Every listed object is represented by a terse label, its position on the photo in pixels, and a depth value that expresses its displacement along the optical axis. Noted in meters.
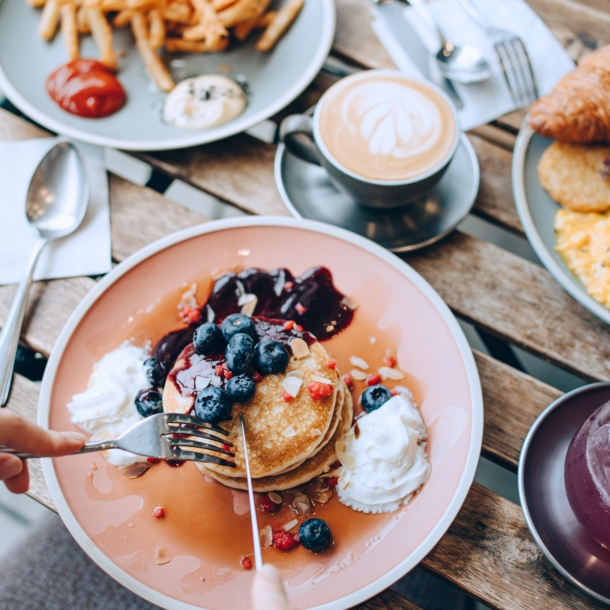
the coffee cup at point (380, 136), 0.63
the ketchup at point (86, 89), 0.70
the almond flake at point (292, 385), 0.59
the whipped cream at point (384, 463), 0.58
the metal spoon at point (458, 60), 0.72
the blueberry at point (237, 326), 0.59
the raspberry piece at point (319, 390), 0.59
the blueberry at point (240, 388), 0.58
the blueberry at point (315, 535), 0.57
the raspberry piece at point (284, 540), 0.57
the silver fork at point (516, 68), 0.71
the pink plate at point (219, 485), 0.56
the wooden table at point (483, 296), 0.58
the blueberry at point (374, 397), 0.60
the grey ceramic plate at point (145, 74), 0.69
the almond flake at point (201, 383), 0.59
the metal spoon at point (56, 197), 0.67
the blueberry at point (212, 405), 0.57
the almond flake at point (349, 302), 0.64
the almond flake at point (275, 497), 0.59
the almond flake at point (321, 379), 0.59
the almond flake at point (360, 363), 0.62
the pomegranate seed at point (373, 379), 0.62
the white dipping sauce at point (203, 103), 0.71
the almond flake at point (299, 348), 0.60
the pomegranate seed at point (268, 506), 0.59
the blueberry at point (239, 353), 0.58
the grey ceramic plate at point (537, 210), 0.62
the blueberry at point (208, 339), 0.60
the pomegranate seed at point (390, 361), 0.62
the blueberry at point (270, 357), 0.59
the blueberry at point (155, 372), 0.61
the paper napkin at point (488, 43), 0.71
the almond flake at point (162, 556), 0.57
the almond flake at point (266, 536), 0.58
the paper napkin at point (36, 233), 0.67
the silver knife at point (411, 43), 0.72
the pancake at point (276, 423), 0.58
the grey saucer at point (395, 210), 0.67
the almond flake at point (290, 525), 0.58
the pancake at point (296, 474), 0.59
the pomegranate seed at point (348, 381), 0.62
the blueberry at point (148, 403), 0.60
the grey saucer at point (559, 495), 0.56
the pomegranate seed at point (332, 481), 0.59
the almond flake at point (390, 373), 0.61
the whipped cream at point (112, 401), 0.60
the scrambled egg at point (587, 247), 0.63
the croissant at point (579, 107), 0.65
